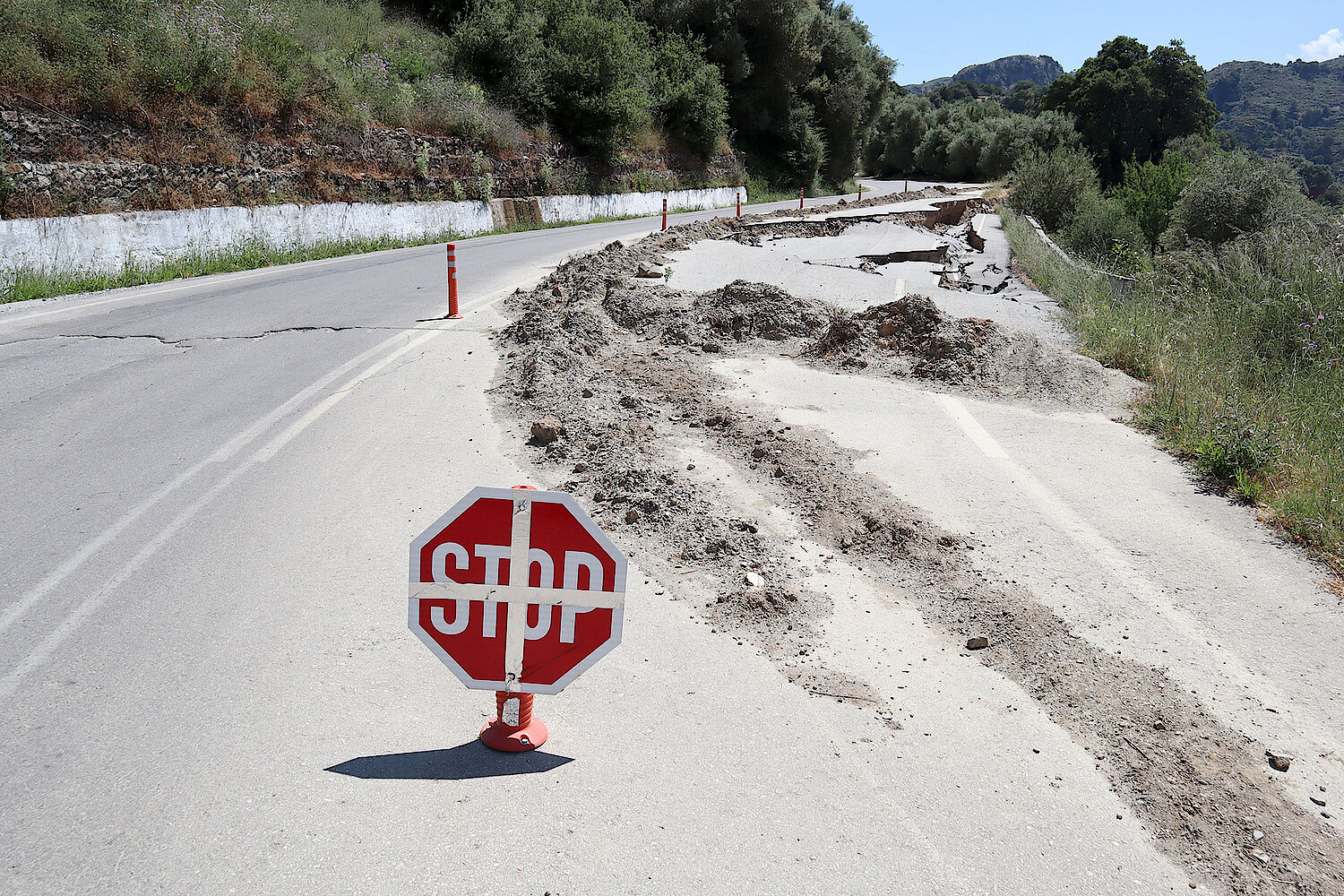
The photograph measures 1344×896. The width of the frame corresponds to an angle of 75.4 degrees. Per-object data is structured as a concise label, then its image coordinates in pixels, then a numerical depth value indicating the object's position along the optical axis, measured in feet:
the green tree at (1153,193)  82.33
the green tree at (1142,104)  214.90
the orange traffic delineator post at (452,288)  37.47
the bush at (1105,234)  71.20
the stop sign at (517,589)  10.01
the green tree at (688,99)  144.25
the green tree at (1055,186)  99.60
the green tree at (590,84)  114.32
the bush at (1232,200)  59.93
